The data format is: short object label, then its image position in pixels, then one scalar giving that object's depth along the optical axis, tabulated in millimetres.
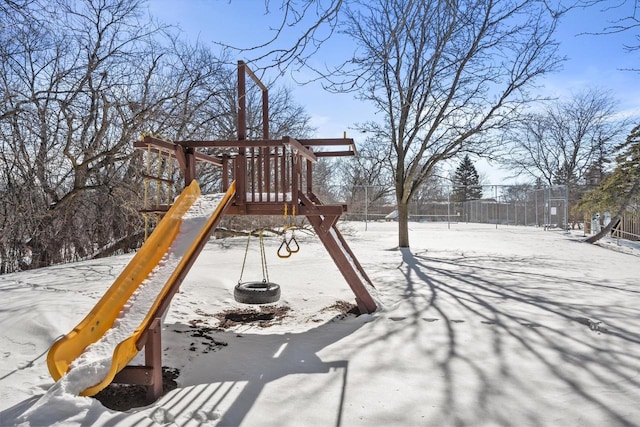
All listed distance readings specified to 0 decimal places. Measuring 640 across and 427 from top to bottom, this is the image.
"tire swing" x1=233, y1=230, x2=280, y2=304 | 4848
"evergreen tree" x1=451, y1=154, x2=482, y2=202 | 24084
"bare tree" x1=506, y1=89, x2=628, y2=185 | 25344
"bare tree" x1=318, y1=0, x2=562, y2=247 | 10328
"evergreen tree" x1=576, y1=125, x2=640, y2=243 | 13266
